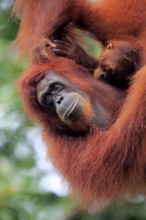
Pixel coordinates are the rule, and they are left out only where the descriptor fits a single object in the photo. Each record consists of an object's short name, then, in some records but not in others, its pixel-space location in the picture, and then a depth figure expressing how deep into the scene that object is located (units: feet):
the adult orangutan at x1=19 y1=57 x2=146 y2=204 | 28.48
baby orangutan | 30.42
